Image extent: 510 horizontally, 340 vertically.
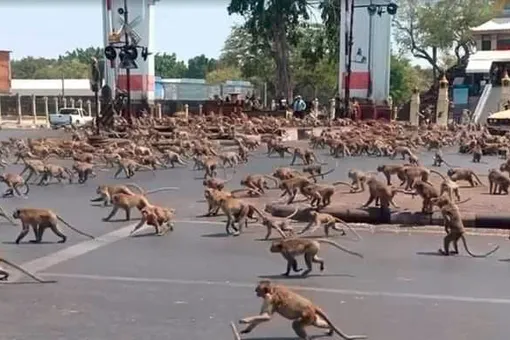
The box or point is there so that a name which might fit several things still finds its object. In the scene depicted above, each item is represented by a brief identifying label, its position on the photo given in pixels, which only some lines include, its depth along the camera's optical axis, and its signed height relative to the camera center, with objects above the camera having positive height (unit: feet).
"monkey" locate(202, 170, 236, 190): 48.25 -6.57
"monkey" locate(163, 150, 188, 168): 77.30 -8.15
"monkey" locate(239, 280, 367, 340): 21.21 -5.91
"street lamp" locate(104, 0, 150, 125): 114.83 +1.76
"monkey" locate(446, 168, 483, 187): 54.90 -6.81
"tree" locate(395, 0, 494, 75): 256.52 +12.35
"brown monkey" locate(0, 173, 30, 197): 53.57 -7.16
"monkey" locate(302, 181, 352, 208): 43.96 -6.43
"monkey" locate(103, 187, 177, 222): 42.74 -6.61
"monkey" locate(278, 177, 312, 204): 47.09 -6.39
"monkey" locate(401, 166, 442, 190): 49.21 -6.11
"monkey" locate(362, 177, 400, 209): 43.35 -6.30
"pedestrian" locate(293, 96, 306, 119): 155.02 -7.69
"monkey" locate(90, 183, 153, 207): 46.34 -6.75
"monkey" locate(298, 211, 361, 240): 38.04 -6.77
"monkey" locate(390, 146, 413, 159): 81.50 -8.00
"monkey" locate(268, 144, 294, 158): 87.71 -8.33
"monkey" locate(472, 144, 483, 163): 81.84 -8.29
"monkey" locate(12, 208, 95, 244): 36.11 -6.36
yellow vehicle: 113.60 -7.60
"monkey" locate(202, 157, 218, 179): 64.59 -7.51
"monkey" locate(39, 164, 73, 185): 61.77 -7.58
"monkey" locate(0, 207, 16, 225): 42.51 -7.30
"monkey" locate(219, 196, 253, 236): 39.93 -6.66
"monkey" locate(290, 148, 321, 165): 75.97 -7.85
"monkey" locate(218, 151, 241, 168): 73.10 -7.72
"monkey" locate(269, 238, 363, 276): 29.07 -6.01
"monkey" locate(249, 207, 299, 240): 37.32 -6.86
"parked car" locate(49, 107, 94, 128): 174.60 -10.70
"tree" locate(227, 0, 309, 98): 199.94 +9.71
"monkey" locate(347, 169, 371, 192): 52.85 -6.87
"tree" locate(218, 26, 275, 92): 234.58 +2.28
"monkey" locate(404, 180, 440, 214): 41.96 -6.08
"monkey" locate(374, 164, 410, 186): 52.23 -6.43
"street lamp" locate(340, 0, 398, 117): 147.84 +9.00
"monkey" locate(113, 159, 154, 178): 67.62 -7.82
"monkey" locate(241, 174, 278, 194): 51.92 -6.98
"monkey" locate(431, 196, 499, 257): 34.50 -6.44
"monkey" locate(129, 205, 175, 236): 39.68 -6.86
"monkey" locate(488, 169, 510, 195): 51.78 -6.83
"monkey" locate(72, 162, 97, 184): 63.67 -7.59
